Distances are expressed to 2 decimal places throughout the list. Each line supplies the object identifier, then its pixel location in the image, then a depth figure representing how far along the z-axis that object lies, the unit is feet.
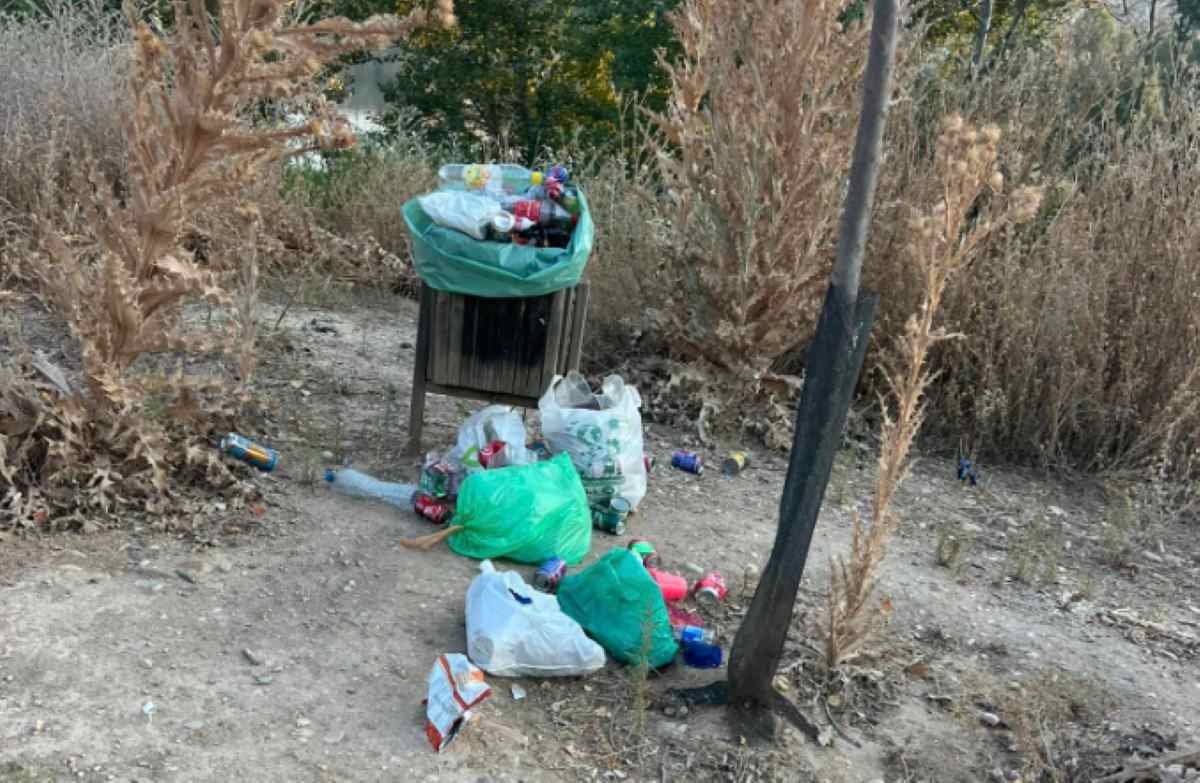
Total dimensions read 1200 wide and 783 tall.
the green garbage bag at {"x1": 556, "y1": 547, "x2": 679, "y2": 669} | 10.81
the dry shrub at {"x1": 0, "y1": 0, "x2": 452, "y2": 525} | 11.55
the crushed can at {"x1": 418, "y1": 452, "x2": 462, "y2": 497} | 13.58
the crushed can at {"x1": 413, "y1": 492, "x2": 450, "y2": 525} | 13.34
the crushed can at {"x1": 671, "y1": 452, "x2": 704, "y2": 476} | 16.30
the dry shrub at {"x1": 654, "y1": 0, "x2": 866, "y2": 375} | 17.65
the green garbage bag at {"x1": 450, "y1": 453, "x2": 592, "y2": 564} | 12.48
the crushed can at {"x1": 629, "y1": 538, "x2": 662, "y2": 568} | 12.96
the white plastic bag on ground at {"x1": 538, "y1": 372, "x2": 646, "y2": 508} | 14.07
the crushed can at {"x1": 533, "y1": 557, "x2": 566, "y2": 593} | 12.07
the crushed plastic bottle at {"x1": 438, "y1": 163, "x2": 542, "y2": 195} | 15.23
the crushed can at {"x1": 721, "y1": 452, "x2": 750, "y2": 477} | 16.62
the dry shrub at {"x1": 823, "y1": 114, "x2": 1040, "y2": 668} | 9.09
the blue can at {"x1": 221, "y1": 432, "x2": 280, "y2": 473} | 13.52
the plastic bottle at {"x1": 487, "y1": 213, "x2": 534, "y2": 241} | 14.19
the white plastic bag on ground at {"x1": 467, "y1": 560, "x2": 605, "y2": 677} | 10.32
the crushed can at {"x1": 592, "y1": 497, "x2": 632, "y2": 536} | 13.94
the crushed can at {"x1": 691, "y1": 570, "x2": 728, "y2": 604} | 12.38
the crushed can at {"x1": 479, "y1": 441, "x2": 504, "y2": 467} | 13.90
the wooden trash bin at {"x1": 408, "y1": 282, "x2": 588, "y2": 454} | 14.78
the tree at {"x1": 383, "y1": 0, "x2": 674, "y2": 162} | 44.86
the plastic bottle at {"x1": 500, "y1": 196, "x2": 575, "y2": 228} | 14.56
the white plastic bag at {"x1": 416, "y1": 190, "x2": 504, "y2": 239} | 14.14
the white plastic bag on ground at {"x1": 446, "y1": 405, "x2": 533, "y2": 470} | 13.98
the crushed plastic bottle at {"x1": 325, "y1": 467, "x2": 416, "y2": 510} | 13.78
